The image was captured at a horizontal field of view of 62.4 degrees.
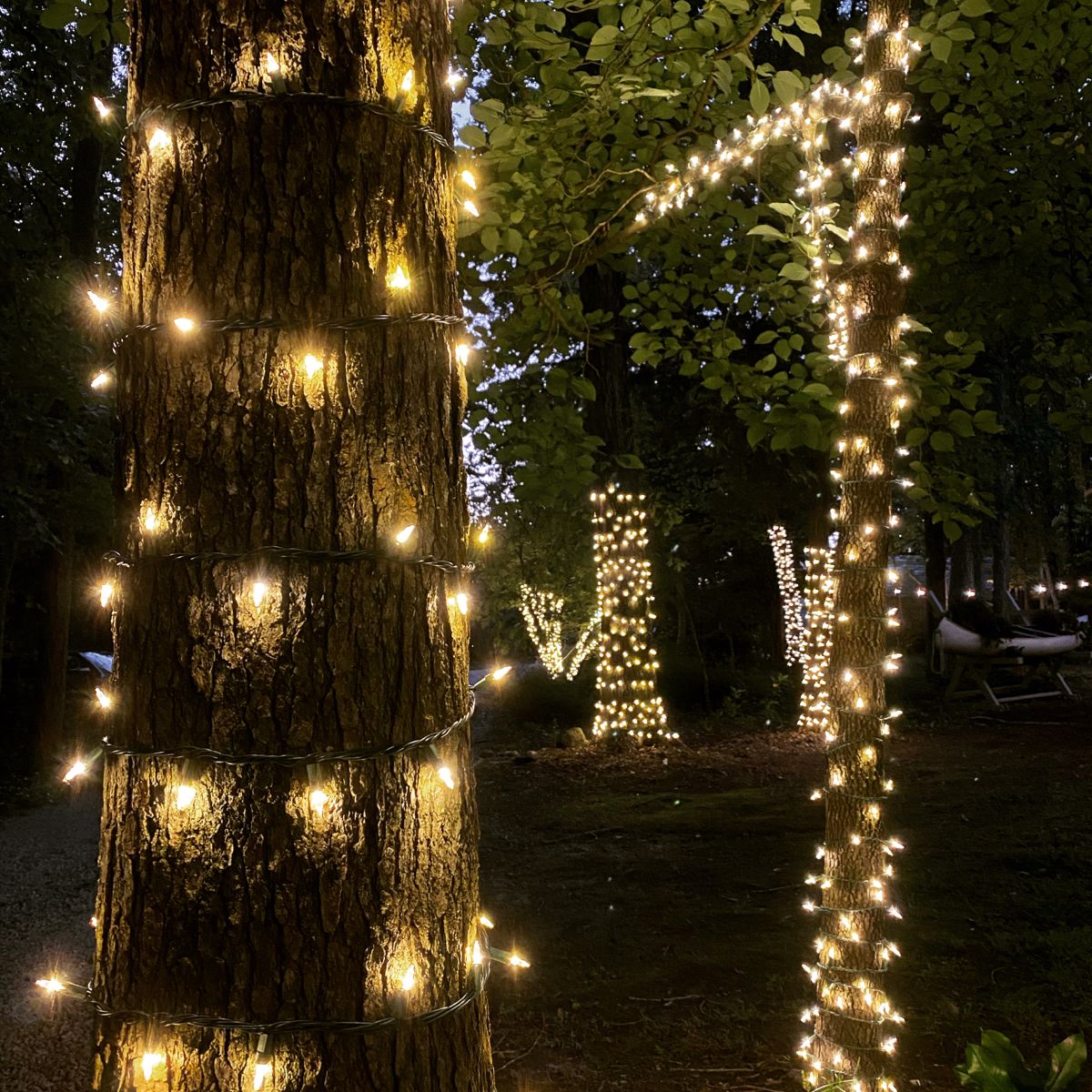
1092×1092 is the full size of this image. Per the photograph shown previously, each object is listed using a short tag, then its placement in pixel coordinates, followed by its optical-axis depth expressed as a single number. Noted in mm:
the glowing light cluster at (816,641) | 11406
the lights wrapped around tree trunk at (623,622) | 10891
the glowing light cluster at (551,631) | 14852
